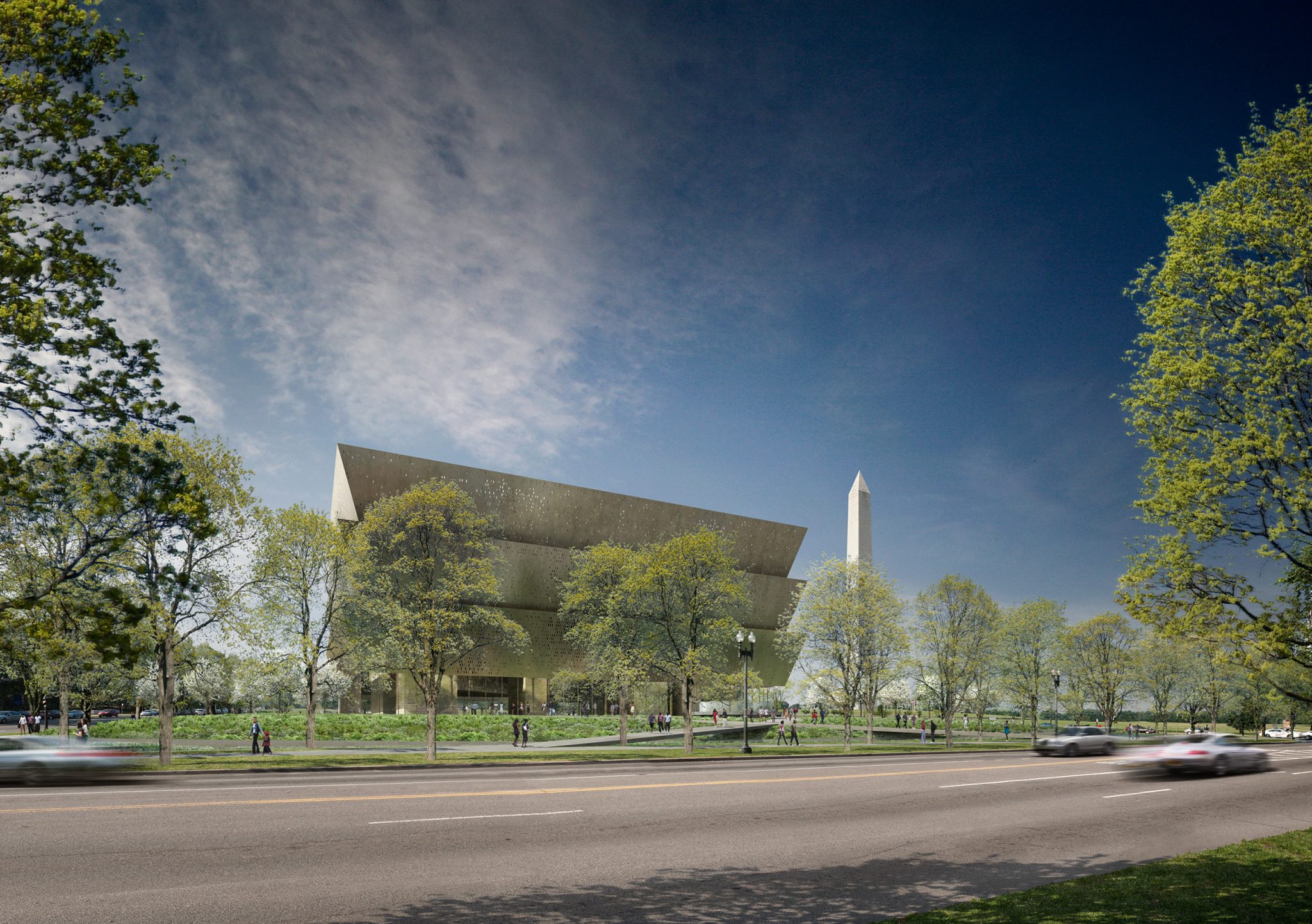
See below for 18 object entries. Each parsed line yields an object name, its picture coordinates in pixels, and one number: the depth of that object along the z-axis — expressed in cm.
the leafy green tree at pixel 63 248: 759
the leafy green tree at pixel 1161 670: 6931
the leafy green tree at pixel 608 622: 4097
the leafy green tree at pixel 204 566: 2736
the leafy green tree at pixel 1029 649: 5681
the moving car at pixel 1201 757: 2323
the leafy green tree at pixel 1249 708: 7081
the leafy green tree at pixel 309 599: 3625
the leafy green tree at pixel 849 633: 4612
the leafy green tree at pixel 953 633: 5175
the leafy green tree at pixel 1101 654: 6272
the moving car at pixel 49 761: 1825
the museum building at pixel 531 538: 6106
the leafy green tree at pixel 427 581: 3381
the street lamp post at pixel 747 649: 3712
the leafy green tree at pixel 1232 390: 1328
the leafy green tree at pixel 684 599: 4066
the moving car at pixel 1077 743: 3403
